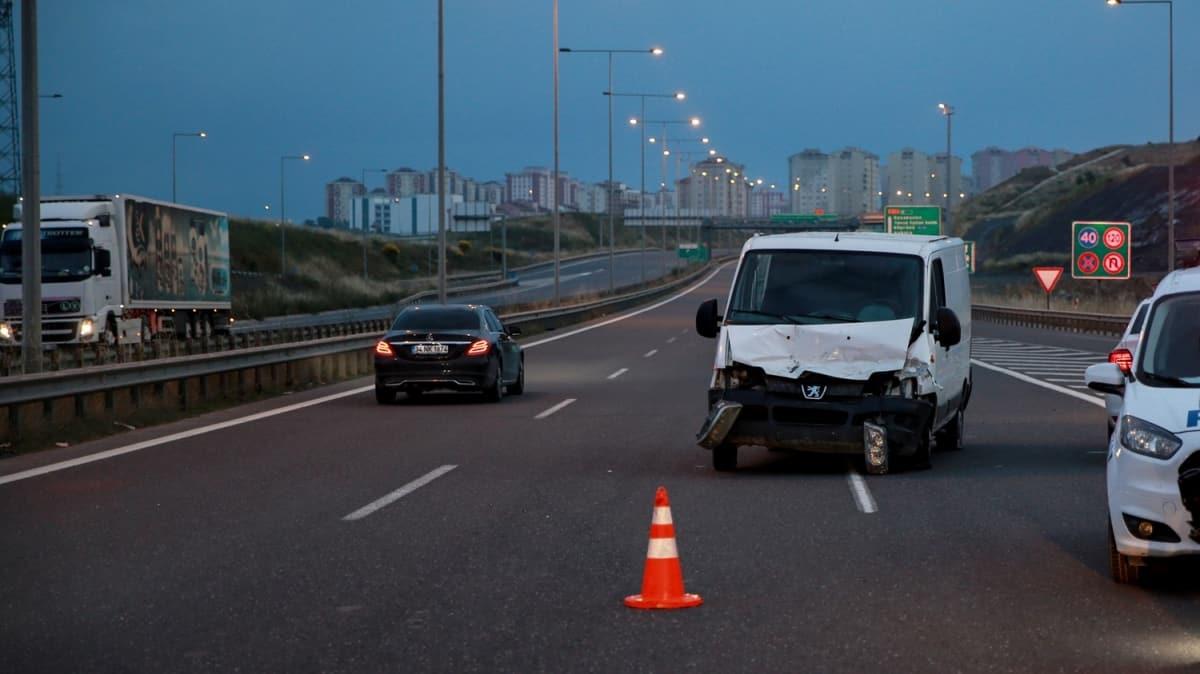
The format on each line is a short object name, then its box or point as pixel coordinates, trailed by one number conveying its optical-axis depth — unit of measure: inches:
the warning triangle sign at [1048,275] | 2183.8
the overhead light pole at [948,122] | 2549.7
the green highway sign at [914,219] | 2938.0
